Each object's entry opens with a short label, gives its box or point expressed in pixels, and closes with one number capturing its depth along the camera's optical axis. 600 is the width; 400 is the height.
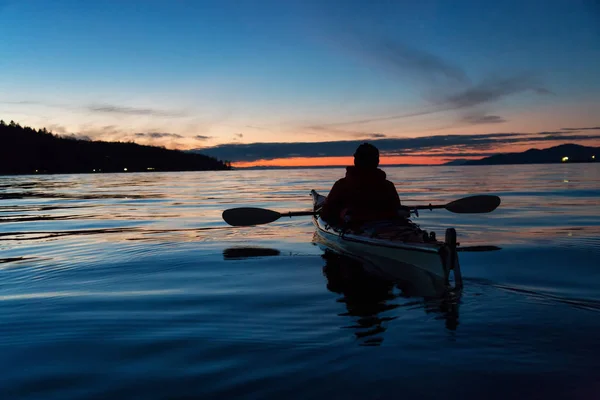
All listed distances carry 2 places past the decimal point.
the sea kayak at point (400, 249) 6.28
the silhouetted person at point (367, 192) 8.84
